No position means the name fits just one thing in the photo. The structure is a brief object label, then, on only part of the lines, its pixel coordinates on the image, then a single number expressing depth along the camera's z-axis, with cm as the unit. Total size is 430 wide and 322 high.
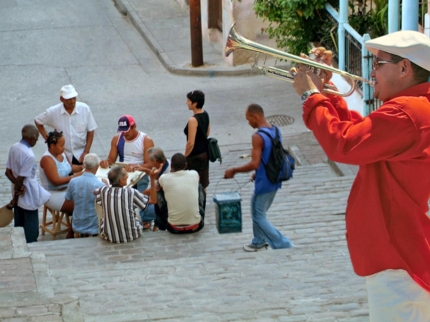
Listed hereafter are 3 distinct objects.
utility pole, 1512
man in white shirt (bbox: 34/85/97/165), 978
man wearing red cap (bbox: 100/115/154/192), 926
